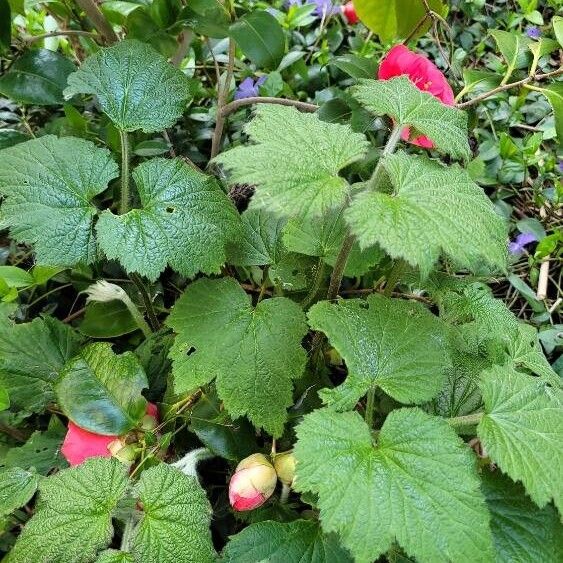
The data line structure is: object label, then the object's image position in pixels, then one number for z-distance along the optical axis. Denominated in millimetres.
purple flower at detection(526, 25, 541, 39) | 1524
